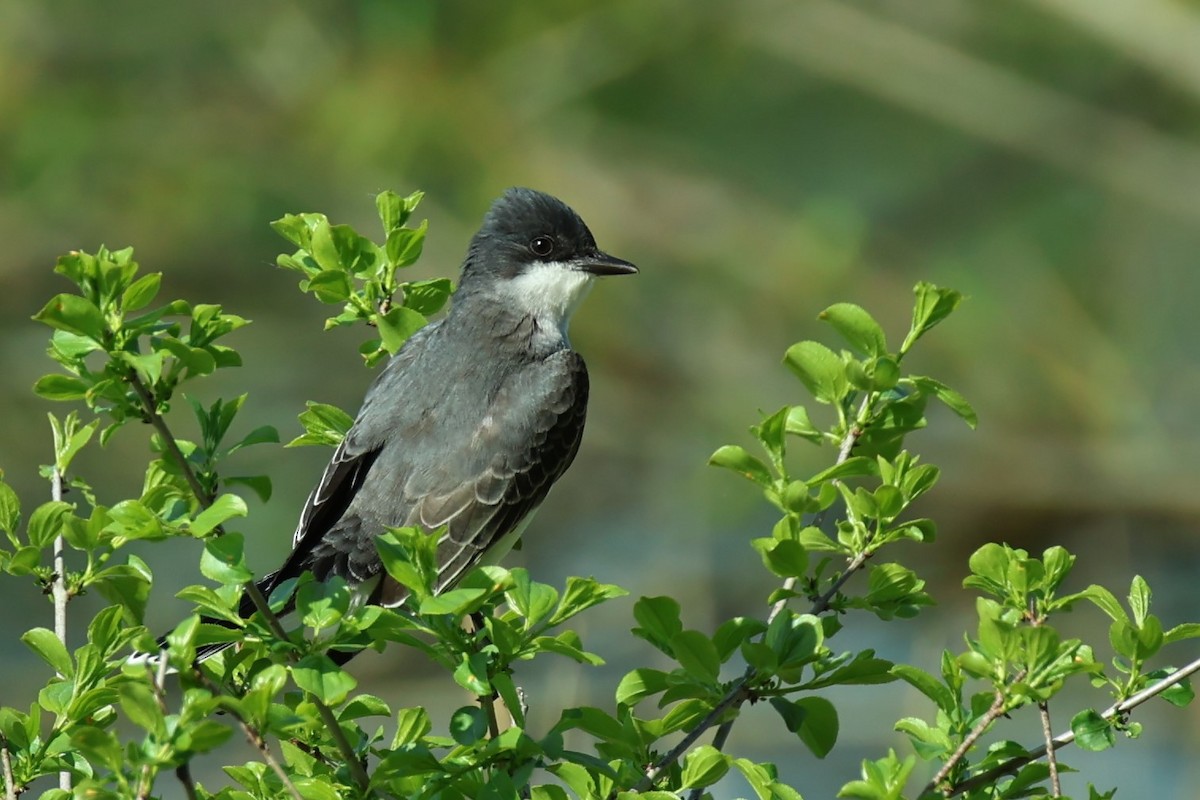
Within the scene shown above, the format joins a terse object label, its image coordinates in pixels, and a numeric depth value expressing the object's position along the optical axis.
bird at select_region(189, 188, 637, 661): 8.40
